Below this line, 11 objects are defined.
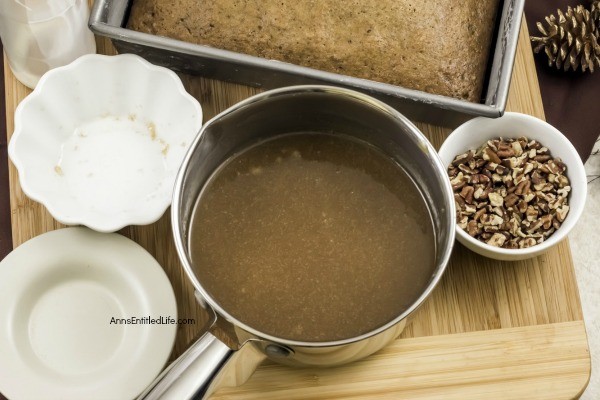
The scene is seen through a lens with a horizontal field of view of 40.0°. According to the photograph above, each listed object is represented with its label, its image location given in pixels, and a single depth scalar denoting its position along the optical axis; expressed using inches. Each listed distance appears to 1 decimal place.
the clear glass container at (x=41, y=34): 54.4
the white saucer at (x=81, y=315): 51.1
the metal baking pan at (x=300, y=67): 52.6
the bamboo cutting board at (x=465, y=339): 52.2
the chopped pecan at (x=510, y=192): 52.9
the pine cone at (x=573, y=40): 63.7
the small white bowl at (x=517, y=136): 51.7
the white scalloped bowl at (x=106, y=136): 54.2
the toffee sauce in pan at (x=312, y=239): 46.0
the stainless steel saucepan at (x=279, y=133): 42.7
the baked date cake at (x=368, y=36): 55.9
